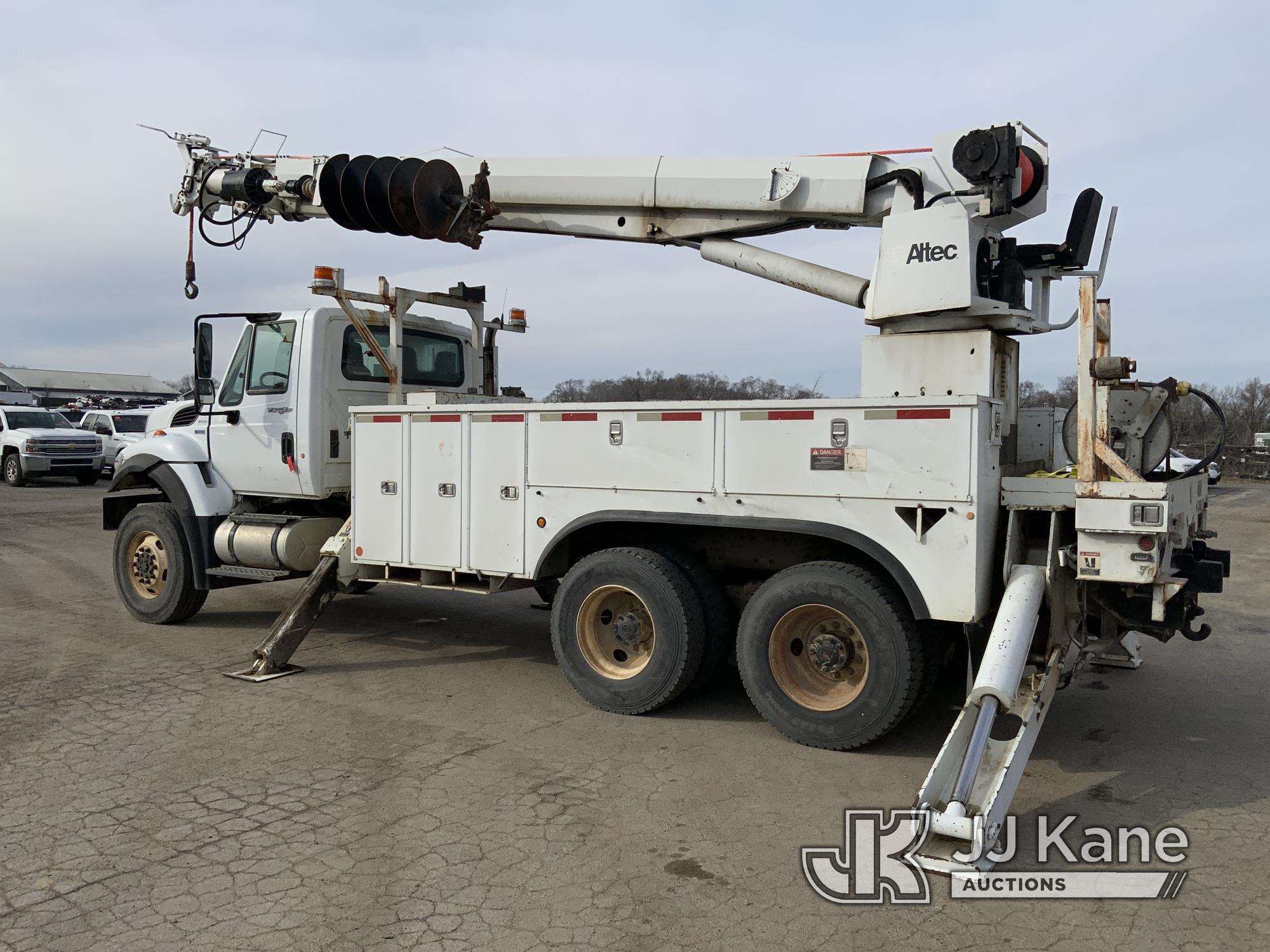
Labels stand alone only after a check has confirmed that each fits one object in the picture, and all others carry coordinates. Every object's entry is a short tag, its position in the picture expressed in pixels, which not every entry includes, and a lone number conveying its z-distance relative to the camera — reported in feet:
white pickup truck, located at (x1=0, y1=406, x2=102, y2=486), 78.84
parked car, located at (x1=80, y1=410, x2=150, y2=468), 85.81
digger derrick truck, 16.70
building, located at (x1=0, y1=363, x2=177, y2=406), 247.91
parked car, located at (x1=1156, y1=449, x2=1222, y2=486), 54.88
